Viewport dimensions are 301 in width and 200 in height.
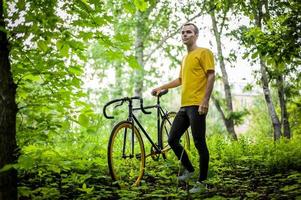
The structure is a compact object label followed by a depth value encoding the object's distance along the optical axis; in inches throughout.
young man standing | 194.9
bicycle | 199.9
